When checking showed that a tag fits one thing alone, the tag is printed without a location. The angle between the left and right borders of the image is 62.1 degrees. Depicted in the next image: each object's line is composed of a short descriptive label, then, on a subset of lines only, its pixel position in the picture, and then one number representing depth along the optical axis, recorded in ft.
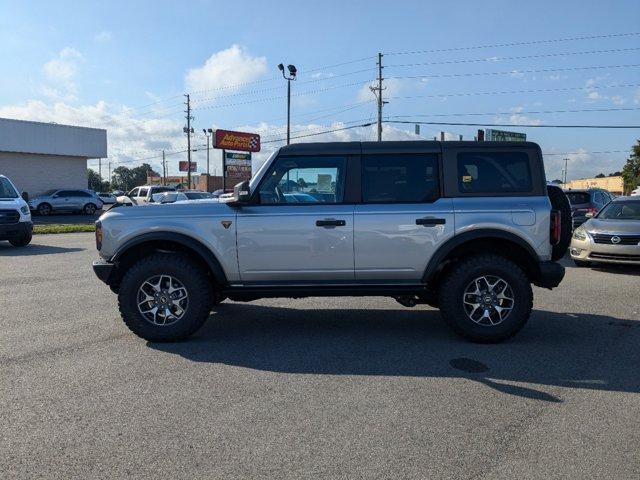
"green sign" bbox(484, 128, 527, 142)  166.67
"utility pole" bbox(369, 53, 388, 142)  131.44
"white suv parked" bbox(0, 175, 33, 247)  44.24
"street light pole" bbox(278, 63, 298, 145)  105.91
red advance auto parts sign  141.08
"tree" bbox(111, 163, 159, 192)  423.23
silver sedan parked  32.30
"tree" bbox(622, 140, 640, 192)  206.08
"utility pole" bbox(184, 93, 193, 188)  190.19
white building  110.52
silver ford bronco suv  17.62
